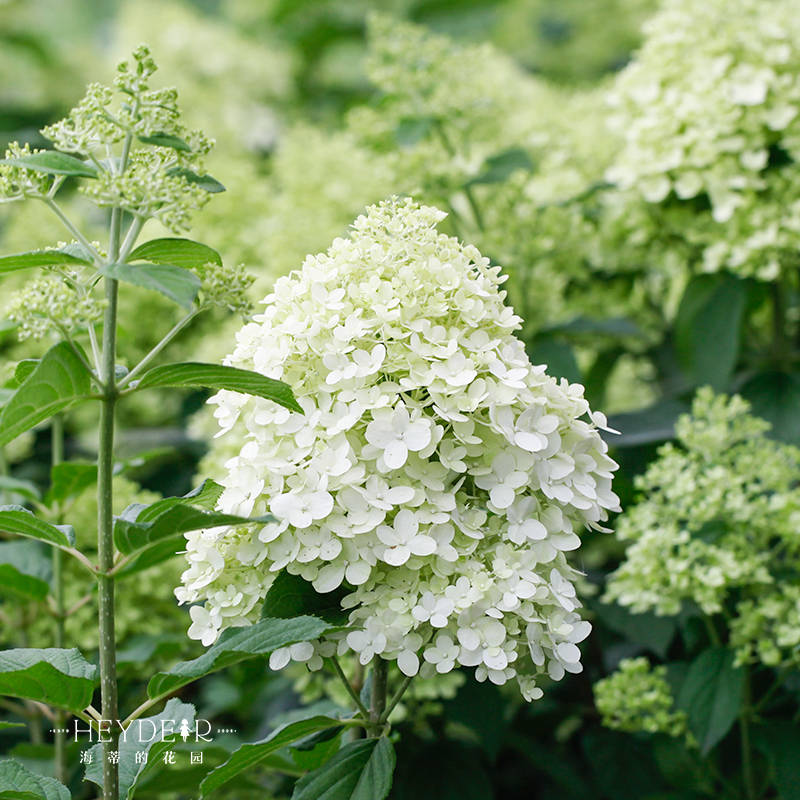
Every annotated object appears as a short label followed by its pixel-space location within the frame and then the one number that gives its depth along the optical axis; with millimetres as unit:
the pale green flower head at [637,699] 1473
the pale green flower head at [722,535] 1456
